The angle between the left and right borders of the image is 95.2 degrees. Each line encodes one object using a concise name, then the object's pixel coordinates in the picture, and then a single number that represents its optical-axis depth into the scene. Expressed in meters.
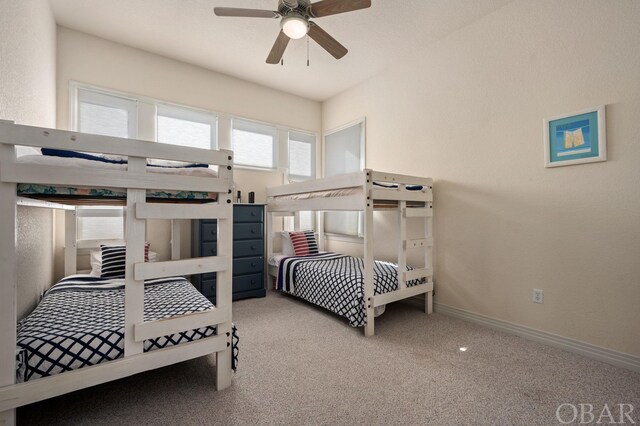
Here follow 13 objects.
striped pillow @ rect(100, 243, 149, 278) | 2.54
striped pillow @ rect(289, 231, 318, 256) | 3.76
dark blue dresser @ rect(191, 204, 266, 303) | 3.10
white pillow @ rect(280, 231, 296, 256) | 3.78
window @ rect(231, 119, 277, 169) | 3.92
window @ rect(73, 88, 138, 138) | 2.98
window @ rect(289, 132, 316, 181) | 4.44
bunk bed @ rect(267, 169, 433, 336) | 2.42
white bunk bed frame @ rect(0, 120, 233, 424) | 1.11
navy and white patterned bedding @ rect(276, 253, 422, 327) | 2.47
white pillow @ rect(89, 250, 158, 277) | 2.65
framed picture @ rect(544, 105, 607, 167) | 2.00
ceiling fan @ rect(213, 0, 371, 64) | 1.88
